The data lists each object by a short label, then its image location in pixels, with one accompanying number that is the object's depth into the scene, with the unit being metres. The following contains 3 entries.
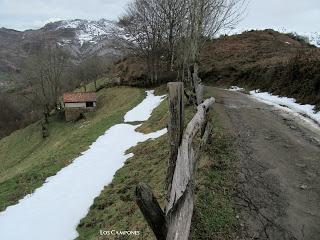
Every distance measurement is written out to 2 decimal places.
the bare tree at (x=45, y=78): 53.91
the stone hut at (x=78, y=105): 51.41
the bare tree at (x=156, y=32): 27.70
